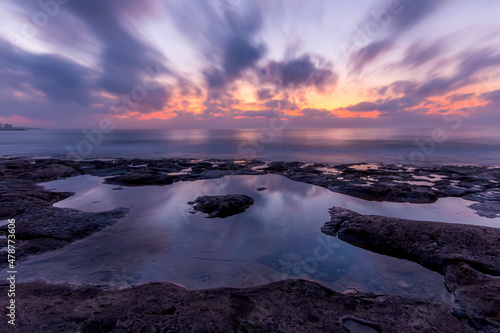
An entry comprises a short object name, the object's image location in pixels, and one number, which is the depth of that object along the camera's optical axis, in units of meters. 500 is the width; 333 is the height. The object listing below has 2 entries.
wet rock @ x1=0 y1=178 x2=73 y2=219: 10.17
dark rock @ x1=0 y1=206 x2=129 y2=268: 7.19
